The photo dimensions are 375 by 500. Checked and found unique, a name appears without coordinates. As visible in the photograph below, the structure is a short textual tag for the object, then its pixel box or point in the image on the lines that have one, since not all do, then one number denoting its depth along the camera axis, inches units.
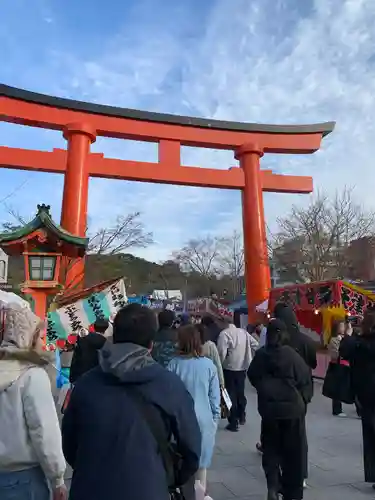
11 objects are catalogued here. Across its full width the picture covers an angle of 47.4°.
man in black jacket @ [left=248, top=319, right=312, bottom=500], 133.4
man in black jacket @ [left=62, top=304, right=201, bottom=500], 66.8
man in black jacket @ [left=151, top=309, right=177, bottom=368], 160.7
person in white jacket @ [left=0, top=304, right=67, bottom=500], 77.9
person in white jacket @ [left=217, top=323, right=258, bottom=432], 234.4
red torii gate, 516.7
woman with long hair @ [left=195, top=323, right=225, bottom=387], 176.1
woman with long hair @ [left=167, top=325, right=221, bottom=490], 130.0
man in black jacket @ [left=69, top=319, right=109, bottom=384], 185.3
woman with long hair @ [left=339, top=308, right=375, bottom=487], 150.4
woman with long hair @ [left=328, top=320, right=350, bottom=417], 260.7
